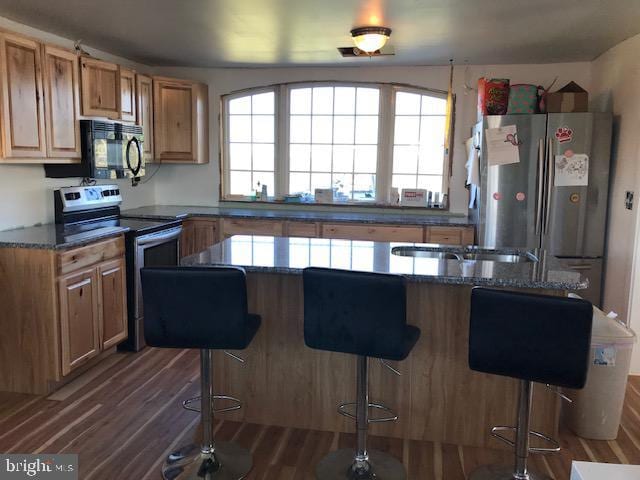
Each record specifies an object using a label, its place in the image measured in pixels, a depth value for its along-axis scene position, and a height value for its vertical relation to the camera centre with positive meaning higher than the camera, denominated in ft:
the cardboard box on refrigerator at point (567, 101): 13.52 +2.13
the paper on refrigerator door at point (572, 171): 13.26 +0.41
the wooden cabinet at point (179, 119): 16.25 +1.85
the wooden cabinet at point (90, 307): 10.66 -2.68
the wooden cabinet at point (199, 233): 16.19 -1.53
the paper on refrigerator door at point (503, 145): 13.60 +1.03
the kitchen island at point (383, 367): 8.57 -3.01
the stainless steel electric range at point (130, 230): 12.77 -1.16
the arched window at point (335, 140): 16.92 +1.38
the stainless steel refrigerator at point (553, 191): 13.23 -0.08
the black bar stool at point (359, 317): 7.02 -1.74
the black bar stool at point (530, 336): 6.50 -1.81
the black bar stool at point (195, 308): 7.34 -1.71
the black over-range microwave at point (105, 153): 12.75 +0.64
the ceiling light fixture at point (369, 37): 10.75 +2.88
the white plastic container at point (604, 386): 9.04 -3.29
